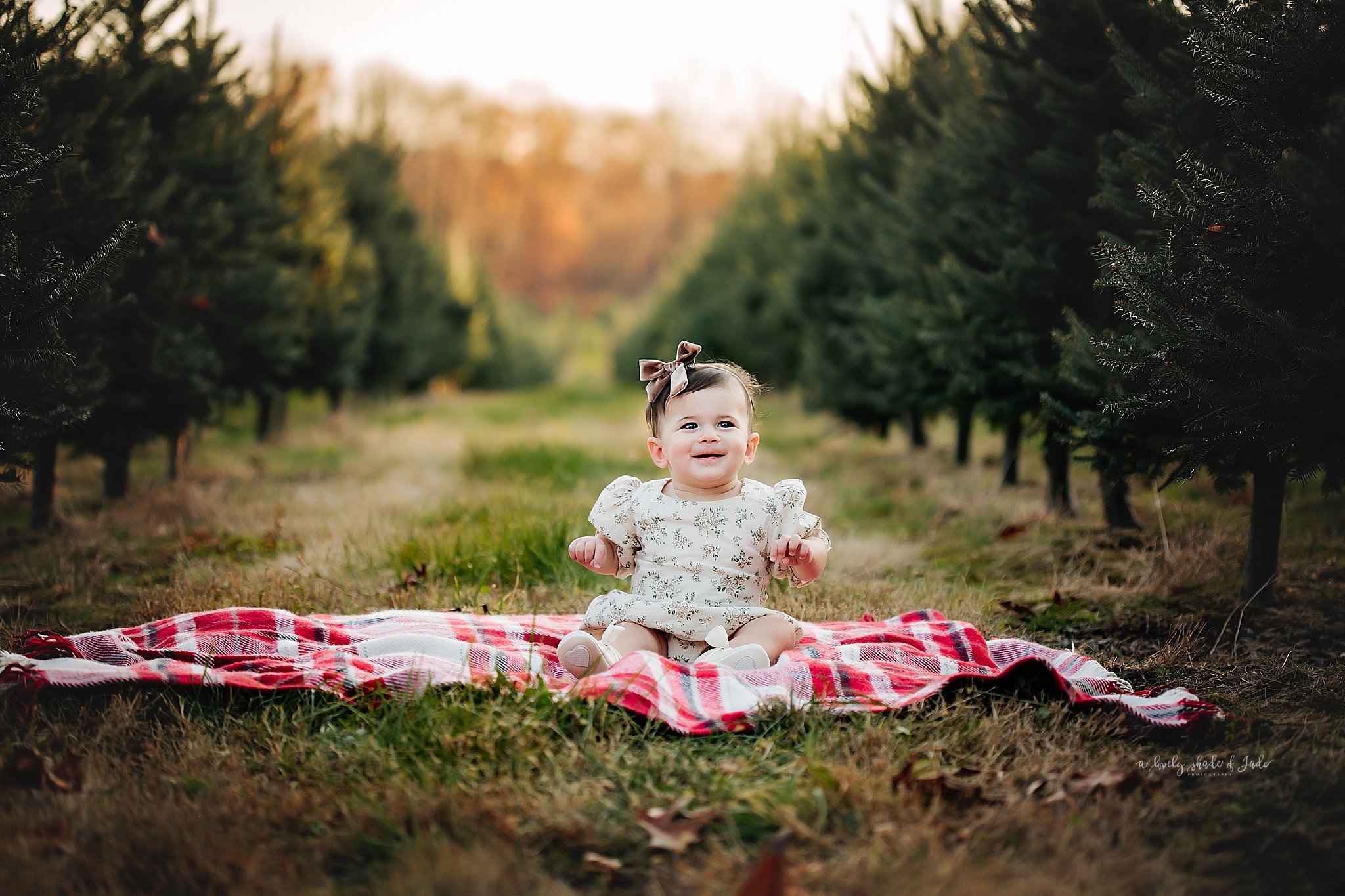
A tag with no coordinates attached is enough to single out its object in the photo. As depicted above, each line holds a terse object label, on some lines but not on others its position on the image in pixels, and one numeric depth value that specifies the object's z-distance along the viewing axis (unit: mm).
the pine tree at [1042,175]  4723
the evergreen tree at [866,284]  7586
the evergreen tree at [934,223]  6059
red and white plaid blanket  2514
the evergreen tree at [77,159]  4000
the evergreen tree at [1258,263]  2828
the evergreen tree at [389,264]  14781
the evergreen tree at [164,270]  5781
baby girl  3006
